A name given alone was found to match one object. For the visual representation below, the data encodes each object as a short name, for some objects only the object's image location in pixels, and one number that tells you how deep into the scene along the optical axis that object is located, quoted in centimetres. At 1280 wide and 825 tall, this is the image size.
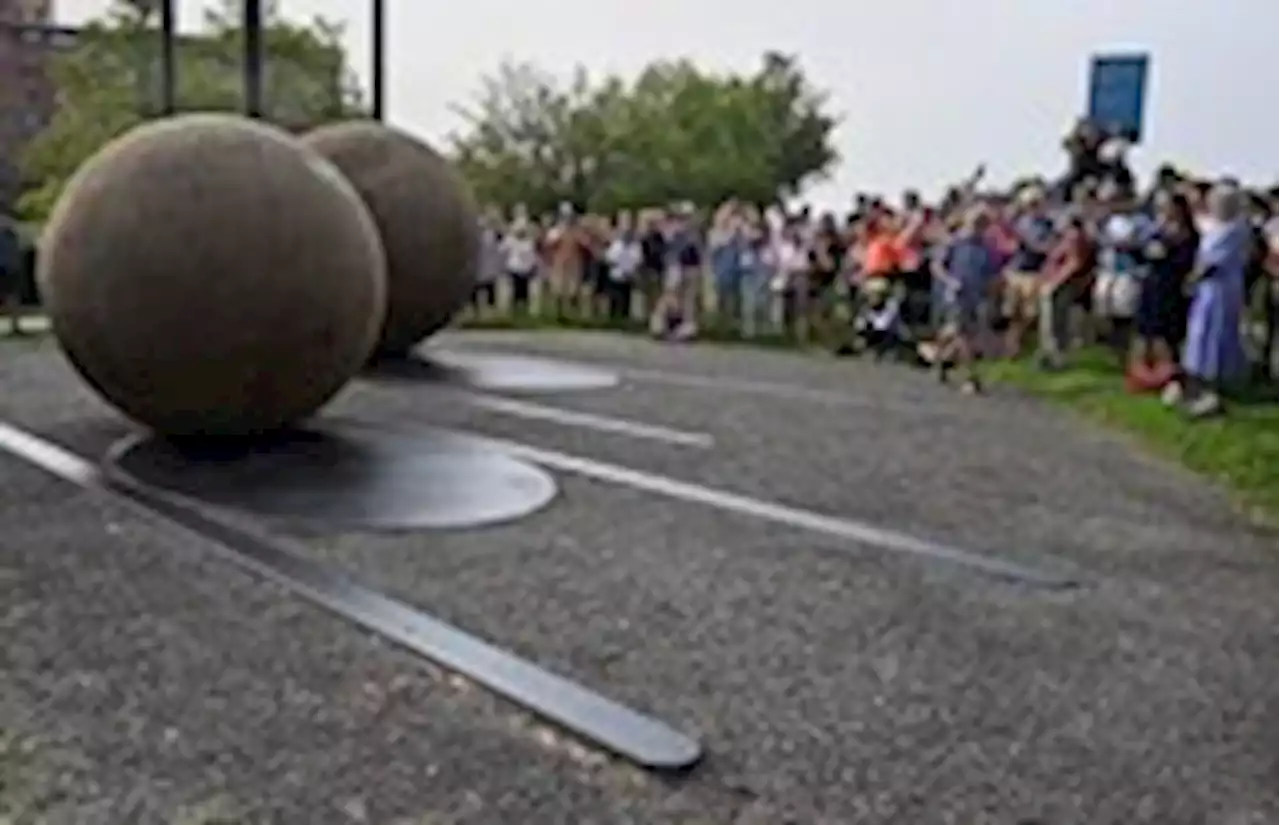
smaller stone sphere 1538
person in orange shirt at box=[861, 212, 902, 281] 2002
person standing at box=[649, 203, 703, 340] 2297
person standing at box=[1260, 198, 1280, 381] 1573
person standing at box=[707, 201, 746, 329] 2298
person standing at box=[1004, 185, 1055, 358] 1864
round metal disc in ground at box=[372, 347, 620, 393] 1550
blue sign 2030
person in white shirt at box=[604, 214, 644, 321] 2428
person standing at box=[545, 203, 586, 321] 2531
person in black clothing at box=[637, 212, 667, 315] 2392
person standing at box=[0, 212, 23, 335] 2278
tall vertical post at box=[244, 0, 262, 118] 2245
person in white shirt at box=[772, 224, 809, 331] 2227
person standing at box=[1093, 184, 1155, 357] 1641
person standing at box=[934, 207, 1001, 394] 1878
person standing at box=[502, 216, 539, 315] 2559
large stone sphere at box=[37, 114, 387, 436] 1008
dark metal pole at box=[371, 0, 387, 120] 2511
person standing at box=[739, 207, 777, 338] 2272
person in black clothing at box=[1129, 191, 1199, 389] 1542
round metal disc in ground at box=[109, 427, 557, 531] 932
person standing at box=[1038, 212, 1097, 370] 1762
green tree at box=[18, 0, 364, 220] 4516
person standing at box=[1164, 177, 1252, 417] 1430
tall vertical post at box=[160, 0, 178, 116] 2242
